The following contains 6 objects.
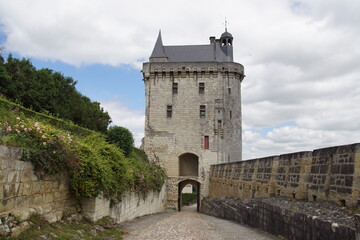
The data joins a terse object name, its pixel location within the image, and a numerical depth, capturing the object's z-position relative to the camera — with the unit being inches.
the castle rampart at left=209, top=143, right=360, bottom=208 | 234.5
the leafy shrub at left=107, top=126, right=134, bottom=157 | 650.2
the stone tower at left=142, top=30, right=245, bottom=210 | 1031.0
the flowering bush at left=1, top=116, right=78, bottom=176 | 230.7
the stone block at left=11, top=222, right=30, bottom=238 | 187.6
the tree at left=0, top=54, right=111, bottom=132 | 751.4
